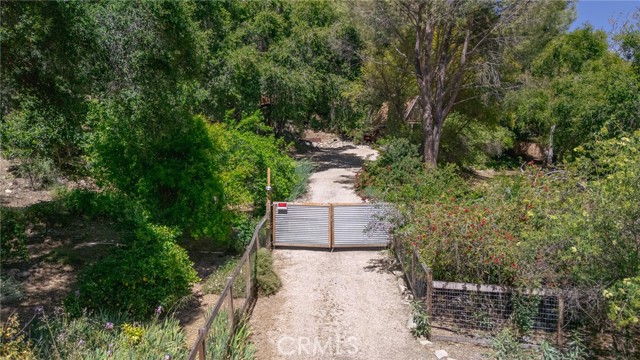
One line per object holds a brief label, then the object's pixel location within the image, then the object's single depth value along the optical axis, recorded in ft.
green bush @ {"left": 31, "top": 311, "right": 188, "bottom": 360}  20.52
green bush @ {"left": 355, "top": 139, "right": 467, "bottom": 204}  46.93
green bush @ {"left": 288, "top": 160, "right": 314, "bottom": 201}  55.04
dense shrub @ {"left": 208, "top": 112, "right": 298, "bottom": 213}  41.14
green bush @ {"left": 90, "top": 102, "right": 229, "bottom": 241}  33.99
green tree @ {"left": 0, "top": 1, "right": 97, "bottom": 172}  26.53
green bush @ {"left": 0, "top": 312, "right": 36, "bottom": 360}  18.22
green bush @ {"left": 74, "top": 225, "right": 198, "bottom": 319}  26.63
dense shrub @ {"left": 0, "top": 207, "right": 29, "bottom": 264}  30.19
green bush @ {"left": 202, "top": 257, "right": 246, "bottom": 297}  29.71
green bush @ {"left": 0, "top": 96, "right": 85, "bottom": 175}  33.81
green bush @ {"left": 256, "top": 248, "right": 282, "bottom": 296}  32.09
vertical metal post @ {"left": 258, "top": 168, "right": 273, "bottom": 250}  40.09
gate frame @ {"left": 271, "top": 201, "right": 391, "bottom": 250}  40.24
